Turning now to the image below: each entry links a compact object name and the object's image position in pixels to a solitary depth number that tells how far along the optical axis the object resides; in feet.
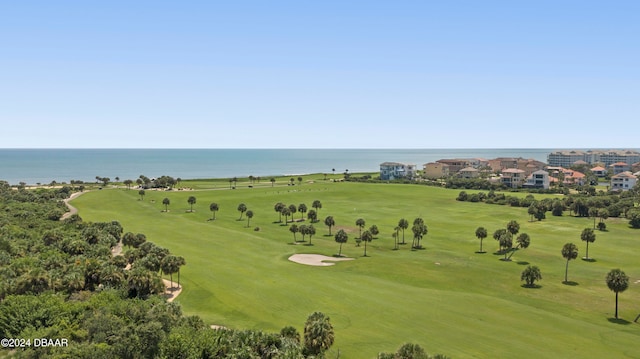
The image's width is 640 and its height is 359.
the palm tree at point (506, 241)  283.59
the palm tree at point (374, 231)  330.26
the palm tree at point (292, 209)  409.04
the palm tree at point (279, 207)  417.45
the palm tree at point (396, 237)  326.94
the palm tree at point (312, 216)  412.77
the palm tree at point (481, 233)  306.55
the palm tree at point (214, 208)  433.48
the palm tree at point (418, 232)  311.68
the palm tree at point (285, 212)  402.15
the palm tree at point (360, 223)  348.51
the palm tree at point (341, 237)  291.58
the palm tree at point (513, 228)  312.36
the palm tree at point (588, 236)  275.39
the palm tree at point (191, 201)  465.06
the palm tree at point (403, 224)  330.18
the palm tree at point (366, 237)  299.01
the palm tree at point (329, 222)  364.48
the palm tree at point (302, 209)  419.95
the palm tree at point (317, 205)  438.81
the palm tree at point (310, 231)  324.19
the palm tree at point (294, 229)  335.34
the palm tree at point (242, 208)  425.03
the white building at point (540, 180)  643.04
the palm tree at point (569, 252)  237.25
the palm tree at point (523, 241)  286.46
